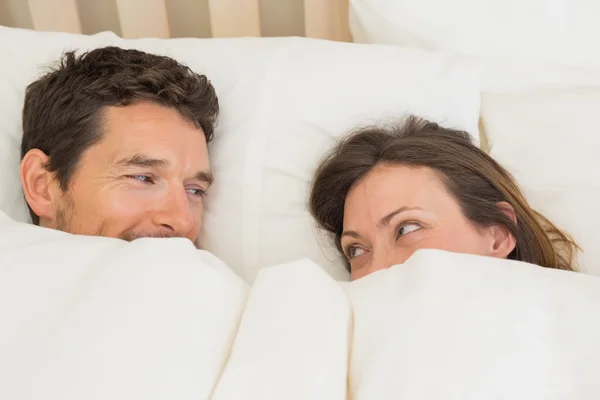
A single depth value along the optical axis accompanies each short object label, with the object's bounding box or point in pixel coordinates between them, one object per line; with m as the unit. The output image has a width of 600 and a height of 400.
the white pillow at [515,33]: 1.41
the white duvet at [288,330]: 0.73
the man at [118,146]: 1.16
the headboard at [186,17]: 1.65
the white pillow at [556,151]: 1.20
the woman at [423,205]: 1.10
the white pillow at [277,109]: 1.26
